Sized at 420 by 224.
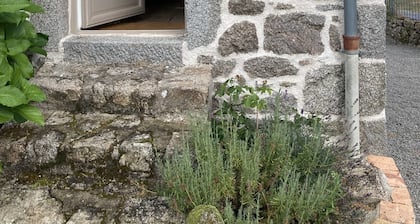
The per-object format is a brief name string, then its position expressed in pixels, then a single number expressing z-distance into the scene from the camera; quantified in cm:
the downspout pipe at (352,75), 295
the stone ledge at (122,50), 317
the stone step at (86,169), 224
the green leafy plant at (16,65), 241
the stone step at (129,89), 284
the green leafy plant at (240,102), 285
